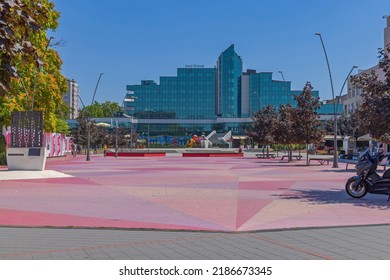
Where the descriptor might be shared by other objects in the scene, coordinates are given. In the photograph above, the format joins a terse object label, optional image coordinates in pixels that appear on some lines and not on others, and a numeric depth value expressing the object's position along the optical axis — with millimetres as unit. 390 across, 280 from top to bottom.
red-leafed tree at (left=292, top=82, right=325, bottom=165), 37719
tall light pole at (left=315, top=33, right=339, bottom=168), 33781
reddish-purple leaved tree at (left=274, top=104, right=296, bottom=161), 41400
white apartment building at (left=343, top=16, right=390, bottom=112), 89000
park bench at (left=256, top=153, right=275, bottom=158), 58406
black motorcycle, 14211
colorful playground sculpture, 92631
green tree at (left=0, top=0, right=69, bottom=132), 5426
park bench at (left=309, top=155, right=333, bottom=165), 39547
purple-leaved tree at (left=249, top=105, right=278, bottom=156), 58038
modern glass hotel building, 154750
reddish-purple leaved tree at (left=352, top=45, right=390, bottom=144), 15156
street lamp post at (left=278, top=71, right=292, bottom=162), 44062
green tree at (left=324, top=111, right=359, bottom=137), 77938
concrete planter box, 25047
